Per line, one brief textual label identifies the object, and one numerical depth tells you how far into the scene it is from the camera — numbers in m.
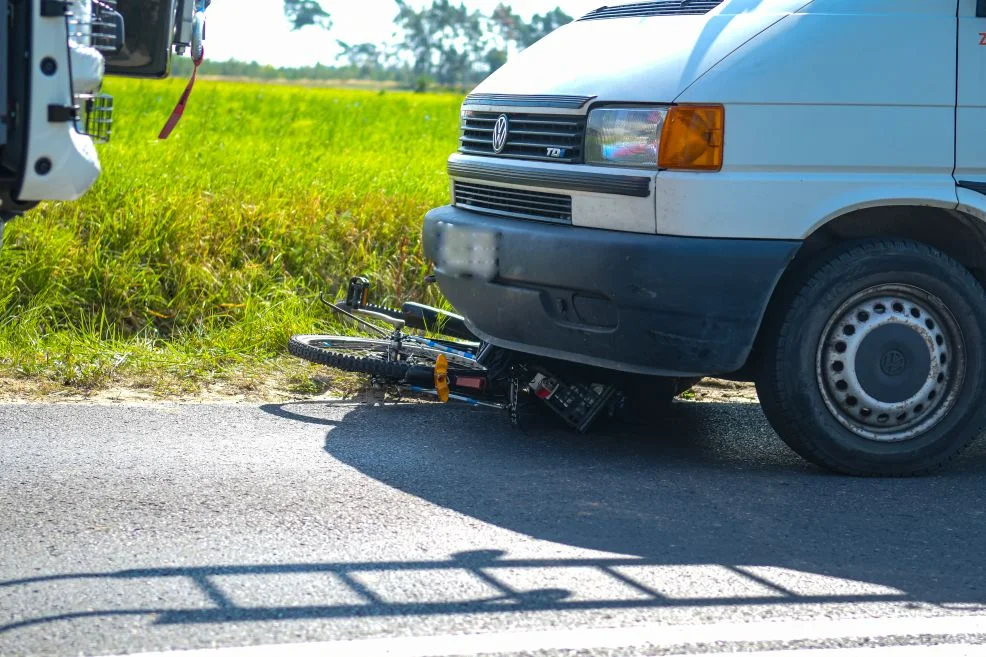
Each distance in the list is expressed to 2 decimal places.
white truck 6.40
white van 7.98
